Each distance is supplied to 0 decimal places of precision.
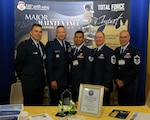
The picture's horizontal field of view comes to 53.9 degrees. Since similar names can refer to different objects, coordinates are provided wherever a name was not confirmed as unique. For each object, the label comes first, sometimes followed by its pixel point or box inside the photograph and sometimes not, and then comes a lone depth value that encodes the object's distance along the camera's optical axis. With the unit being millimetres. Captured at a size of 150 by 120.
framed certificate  1342
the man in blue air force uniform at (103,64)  2235
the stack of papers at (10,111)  1156
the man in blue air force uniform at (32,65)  2212
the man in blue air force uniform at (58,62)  2276
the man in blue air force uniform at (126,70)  2229
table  1333
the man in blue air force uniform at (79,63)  2267
